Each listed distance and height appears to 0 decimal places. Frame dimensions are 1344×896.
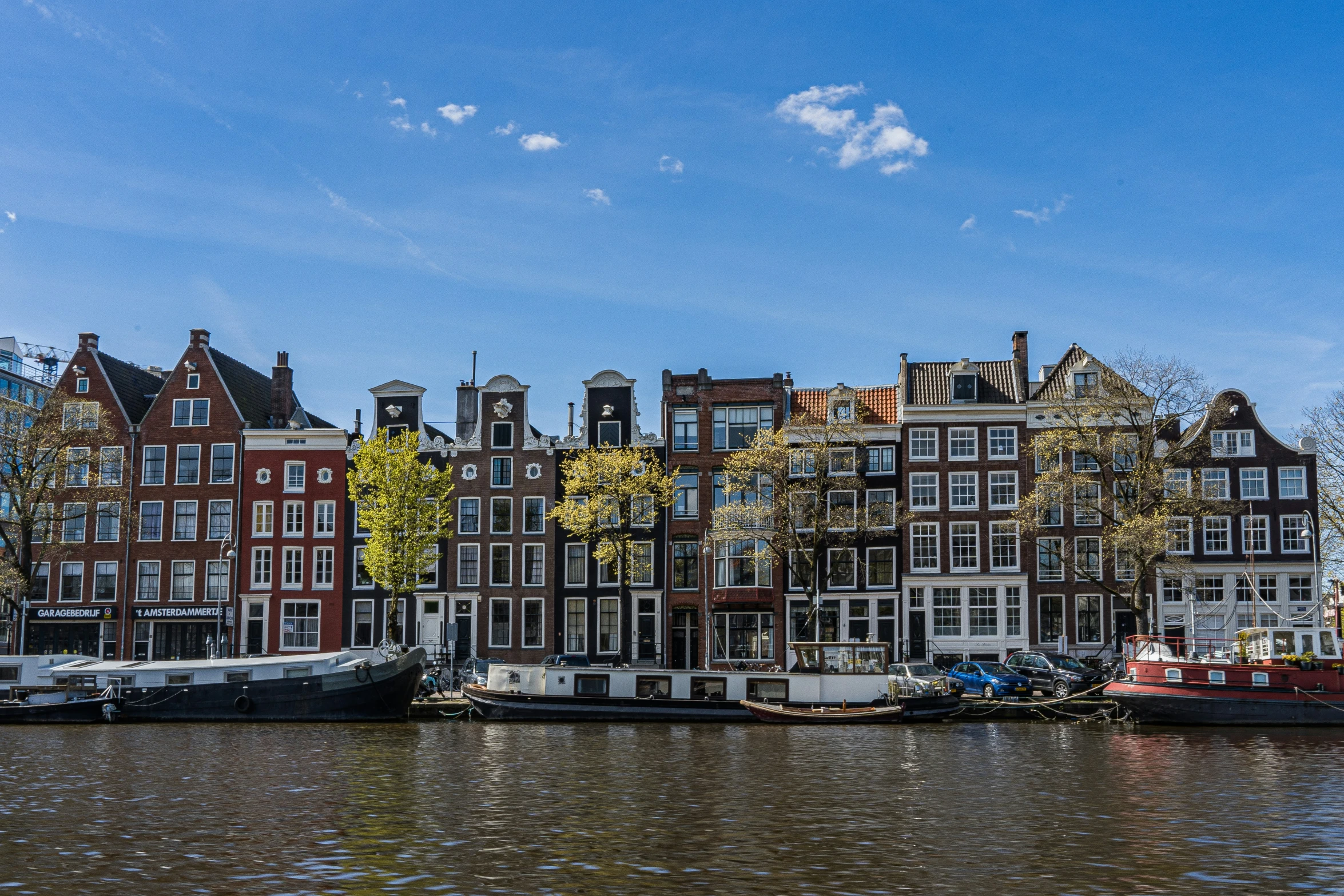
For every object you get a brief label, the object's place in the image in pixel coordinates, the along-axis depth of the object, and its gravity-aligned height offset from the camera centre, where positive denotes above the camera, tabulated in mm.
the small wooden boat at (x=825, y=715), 49094 -5851
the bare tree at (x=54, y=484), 67375 +4750
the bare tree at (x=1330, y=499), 69312 +3480
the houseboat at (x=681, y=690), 51219 -5082
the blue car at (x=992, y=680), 54250 -5031
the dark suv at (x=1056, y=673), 54812 -4818
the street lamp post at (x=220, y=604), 66444 -2097
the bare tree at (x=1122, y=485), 58250 +3784
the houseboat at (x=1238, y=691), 48750 -4938
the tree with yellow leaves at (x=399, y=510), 65688 +2898
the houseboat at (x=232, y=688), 51312 -5073
